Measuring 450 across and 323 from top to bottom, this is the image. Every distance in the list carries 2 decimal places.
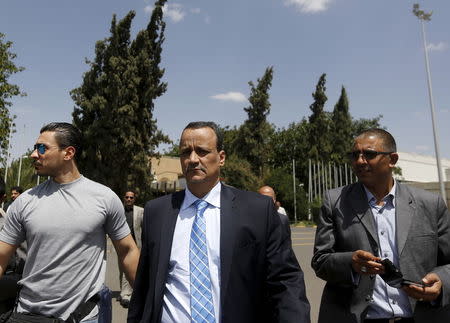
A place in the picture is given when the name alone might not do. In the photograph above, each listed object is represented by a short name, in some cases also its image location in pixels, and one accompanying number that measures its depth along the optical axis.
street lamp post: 21.09
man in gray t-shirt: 2.49
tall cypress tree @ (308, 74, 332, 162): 42.62
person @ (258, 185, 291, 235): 6.94
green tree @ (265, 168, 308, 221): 37.38
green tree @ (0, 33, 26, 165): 17.76
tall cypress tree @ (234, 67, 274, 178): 37.16
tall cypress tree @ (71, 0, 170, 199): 25.44
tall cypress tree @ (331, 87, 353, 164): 45.47
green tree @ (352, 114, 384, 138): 58.16
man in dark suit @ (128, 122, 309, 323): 1.97
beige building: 57.72
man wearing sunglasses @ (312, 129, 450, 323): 2.28
